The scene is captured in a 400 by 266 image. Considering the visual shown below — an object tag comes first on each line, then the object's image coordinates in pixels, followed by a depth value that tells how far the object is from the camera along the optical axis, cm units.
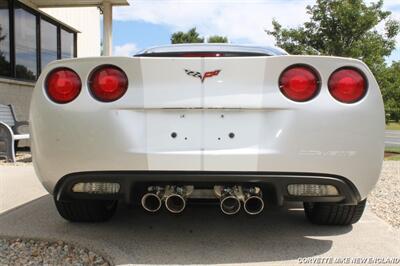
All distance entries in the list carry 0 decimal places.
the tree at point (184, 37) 4398
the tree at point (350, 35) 1029
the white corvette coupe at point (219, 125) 251
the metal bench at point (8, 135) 709
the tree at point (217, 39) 3968
